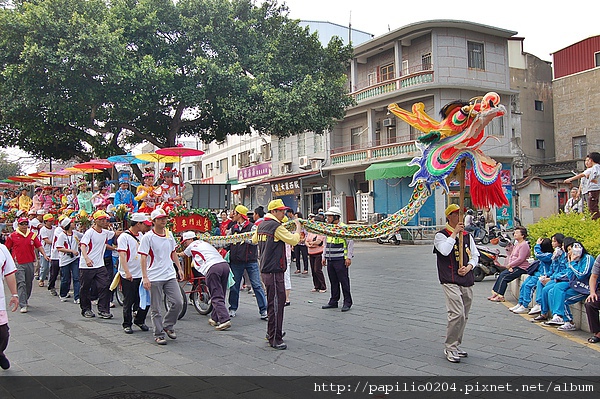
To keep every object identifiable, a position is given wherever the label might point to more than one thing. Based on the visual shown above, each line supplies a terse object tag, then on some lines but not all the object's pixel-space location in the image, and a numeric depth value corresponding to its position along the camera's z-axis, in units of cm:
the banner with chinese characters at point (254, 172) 3450
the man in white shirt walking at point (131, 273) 742
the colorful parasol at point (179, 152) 1080
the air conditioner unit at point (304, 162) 3052
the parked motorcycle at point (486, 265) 1181
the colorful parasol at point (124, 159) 1428
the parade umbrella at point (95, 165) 1451
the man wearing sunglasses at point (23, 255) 930
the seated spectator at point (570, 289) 684
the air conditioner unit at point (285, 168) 3275
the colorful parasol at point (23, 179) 2086
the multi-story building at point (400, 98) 2478
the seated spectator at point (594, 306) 634
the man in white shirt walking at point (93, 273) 855
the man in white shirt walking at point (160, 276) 679
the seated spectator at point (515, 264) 916
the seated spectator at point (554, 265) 764
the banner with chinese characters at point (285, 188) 3105
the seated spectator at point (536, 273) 812
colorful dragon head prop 598
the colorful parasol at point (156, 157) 1213
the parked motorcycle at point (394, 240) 2258
